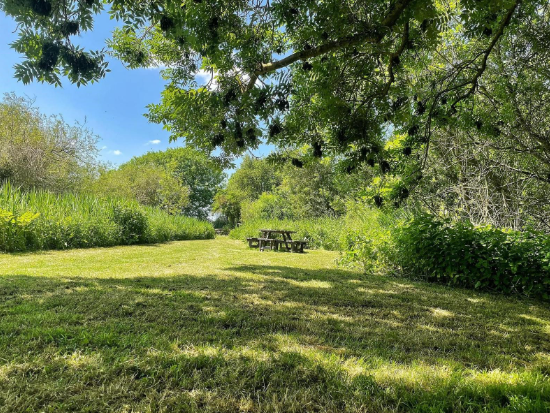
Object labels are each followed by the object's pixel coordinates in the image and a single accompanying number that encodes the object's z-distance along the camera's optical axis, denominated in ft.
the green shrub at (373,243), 20.72
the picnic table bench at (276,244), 34.68
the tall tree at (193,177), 129.80
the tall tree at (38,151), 44.27
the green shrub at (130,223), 34.67
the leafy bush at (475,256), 14.98
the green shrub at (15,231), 23.41
